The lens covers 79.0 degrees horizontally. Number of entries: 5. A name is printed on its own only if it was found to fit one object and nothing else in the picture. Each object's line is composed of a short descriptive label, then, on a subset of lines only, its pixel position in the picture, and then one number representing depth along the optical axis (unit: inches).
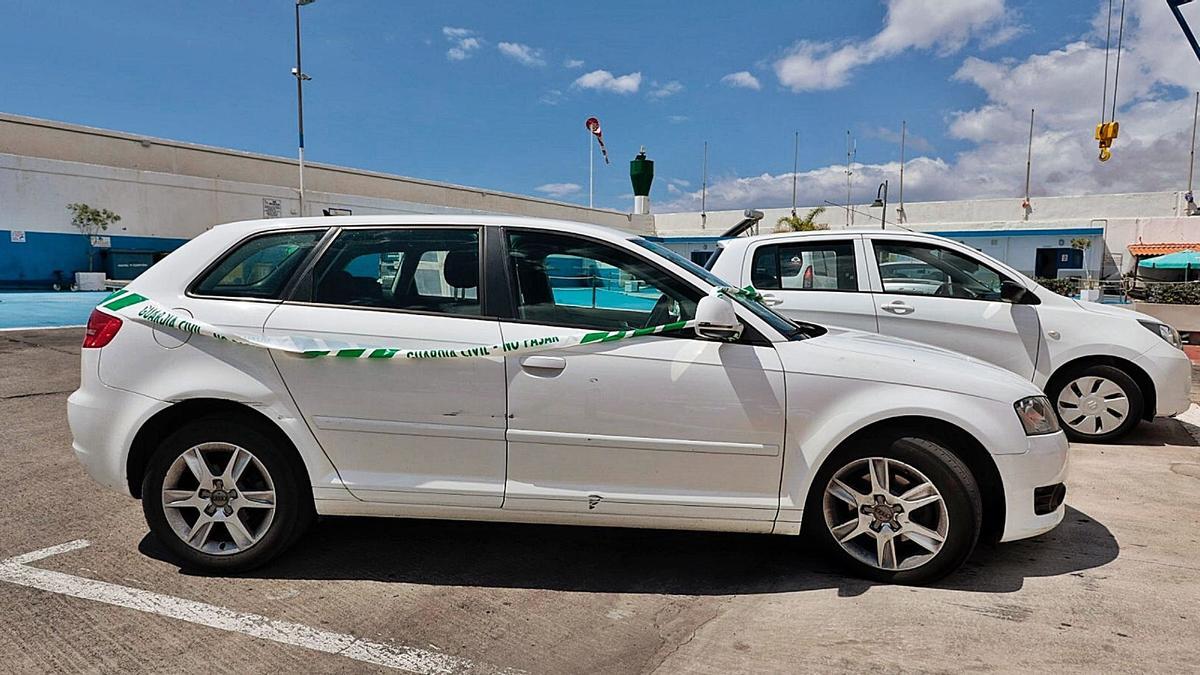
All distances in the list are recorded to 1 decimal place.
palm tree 1510.8
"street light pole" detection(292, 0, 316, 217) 1088.8
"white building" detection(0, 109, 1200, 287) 1094.4
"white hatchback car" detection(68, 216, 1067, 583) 125.1
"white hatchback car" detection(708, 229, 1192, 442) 232.7
